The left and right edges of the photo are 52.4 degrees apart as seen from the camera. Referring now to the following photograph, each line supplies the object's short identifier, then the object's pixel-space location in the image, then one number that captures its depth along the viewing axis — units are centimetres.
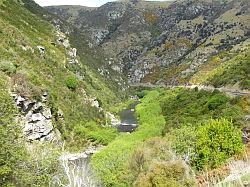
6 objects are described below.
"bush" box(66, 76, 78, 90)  6695
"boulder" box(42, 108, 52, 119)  5037
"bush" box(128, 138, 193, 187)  2023
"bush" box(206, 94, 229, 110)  6348
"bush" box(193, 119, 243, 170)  3417
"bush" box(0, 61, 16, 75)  4739
